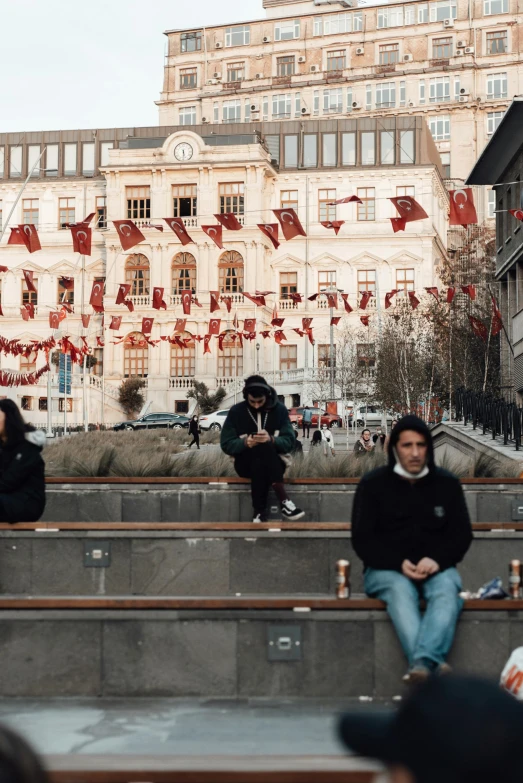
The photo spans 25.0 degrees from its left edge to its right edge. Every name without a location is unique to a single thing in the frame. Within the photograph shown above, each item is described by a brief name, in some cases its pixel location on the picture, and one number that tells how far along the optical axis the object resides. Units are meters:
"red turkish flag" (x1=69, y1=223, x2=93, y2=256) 30.66
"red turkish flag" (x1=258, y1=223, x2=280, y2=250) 34.41
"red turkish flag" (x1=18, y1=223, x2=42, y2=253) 30.84
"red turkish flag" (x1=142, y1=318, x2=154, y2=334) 59.56
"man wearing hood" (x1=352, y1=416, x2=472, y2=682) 5.82
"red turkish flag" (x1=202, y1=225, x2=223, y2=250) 35.09
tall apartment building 90.94
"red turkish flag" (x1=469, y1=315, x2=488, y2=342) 39.42
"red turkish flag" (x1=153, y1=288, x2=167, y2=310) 50.74
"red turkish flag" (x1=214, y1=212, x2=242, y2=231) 33.19
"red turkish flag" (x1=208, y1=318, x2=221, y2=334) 62.44
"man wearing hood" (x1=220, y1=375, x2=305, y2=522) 8.96
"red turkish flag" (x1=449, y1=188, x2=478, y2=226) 22.00
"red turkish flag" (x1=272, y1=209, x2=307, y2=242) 28.95
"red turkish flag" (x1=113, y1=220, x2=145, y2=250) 29.58
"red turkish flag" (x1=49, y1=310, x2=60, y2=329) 51.12
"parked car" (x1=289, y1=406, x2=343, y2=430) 53.34
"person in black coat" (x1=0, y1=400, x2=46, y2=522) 7.35
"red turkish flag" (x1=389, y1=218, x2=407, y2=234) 27.89
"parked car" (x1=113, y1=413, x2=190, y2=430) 62.00
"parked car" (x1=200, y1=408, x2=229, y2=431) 56.84
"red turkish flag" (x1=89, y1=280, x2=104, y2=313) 47.72
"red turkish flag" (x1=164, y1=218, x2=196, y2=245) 34.12
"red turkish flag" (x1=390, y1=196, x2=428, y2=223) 25.56
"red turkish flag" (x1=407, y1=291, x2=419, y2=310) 46.46
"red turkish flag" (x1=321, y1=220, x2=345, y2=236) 34.59
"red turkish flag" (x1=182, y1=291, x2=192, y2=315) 54.39
